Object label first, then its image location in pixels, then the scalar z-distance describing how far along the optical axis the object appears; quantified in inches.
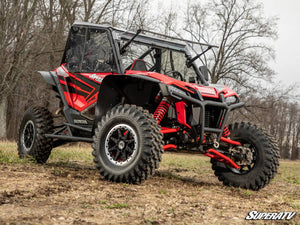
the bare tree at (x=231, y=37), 1044.5
